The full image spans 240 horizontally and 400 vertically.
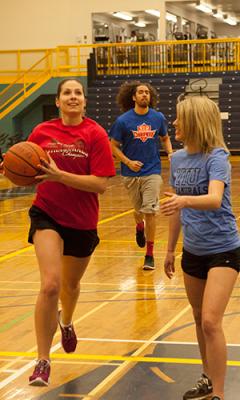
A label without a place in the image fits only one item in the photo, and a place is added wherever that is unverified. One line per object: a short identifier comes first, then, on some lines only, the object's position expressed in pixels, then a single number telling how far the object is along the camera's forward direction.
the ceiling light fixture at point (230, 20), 45.72
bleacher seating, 31.05
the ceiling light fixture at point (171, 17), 37.25
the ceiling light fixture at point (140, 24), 41.02
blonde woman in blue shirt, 4.61
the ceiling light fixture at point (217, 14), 43.55
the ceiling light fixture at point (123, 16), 37.83
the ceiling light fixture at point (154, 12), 35.16
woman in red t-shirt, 5.21
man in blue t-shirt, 9.85
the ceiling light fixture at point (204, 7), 40.03
